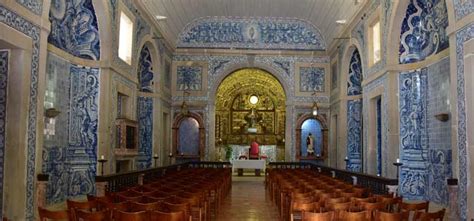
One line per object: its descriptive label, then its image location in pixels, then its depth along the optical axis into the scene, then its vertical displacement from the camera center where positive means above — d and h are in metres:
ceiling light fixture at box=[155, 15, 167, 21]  18.94 +4.89
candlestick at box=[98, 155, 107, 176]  12.10 -0.38
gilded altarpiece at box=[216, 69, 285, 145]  30.89 +2.26
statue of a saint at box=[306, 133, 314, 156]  24.05 +0.02
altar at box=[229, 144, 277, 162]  29.95 -0.35
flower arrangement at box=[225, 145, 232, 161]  29.56 -0.47
